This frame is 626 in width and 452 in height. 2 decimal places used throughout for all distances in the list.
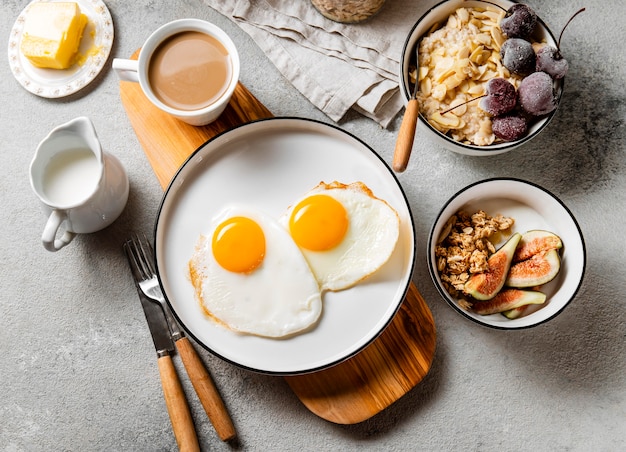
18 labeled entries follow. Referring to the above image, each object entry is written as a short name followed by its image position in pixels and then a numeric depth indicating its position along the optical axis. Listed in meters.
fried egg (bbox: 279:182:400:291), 0.70
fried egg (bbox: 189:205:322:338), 0.70
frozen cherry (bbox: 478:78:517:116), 0.70
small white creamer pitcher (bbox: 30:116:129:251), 0.69
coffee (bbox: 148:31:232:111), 0.70
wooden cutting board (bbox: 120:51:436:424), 0.72
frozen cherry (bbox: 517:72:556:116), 0.70
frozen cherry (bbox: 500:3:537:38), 0.71
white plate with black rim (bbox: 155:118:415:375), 0.71
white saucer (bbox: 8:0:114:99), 0.78
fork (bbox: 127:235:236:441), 0.73
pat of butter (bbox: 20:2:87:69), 0.76
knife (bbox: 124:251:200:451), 0.74
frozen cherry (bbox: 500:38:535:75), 0.71
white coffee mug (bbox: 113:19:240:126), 0.69
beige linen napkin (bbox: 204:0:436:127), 0.77
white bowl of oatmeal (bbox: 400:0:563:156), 0.72
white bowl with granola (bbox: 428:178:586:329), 0.70
